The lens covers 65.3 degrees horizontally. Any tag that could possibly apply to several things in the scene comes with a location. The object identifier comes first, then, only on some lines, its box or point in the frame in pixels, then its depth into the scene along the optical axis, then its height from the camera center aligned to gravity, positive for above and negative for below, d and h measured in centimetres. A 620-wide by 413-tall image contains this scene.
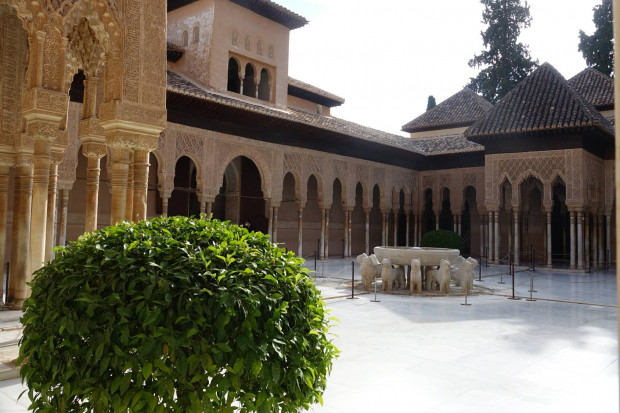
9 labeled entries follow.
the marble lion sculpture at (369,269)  1099 -81
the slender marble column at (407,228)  2473 +33
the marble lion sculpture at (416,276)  1039 -89
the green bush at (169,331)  207 -45
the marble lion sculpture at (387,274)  1073 -89
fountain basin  1080 -45
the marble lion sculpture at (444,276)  1040 -88
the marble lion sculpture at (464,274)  1044 -85
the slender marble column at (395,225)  2452 +47
